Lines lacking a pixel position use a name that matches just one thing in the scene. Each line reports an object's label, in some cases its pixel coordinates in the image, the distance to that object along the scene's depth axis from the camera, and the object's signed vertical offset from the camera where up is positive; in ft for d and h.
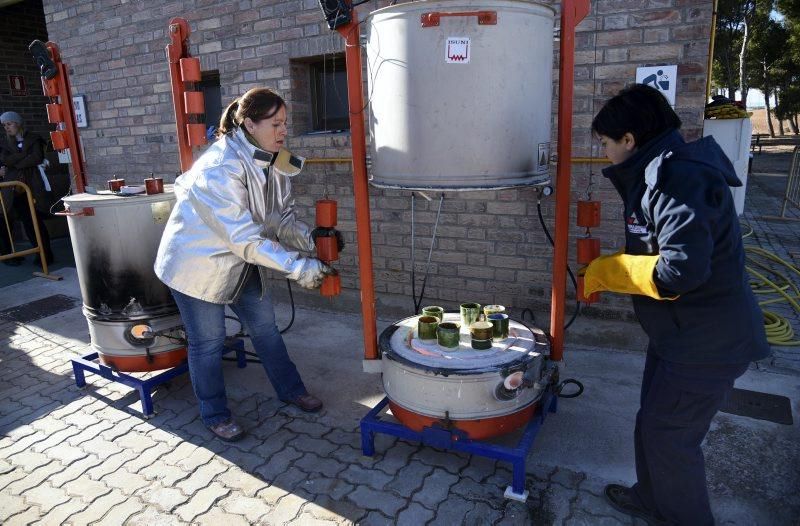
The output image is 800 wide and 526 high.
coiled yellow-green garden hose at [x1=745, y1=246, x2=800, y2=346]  12.95 -4.80
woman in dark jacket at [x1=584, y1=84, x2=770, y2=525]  5.96 -1.77
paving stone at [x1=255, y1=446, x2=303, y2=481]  9.27 -5.35
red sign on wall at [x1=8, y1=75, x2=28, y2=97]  28.91 +3.54
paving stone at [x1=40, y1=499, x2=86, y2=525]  8.38 -5.35
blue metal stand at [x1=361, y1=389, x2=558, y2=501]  8.23 -4.66
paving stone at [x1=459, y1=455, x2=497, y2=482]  8.96 -5.37
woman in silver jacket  8.95 -1.57
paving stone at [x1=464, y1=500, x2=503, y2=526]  7.97 -5.41
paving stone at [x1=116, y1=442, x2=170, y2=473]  9.59 -5.31
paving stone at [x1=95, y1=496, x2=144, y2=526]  8.30 -5.36
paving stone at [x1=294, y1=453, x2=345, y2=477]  9.26 -5.35
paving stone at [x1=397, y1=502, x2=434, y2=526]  8.02 -5.40
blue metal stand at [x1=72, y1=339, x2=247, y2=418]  11.10 -4.63
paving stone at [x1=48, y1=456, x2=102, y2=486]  9.34 -5.30
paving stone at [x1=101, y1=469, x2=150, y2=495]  9.05 -5.33
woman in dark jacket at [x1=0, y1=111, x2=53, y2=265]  22.70 -0.35
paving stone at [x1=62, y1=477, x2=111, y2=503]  8.90 -5.33
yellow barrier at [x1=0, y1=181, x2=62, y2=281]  21.06 -3.54
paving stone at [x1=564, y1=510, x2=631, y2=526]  7.85 -5.44
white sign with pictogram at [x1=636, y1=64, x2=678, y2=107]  11.21 +0.89
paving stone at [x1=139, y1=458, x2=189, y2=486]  9.22 -5.33
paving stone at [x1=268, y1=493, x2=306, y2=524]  8.22 -5.39
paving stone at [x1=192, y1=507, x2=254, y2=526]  8.18 -5.39
